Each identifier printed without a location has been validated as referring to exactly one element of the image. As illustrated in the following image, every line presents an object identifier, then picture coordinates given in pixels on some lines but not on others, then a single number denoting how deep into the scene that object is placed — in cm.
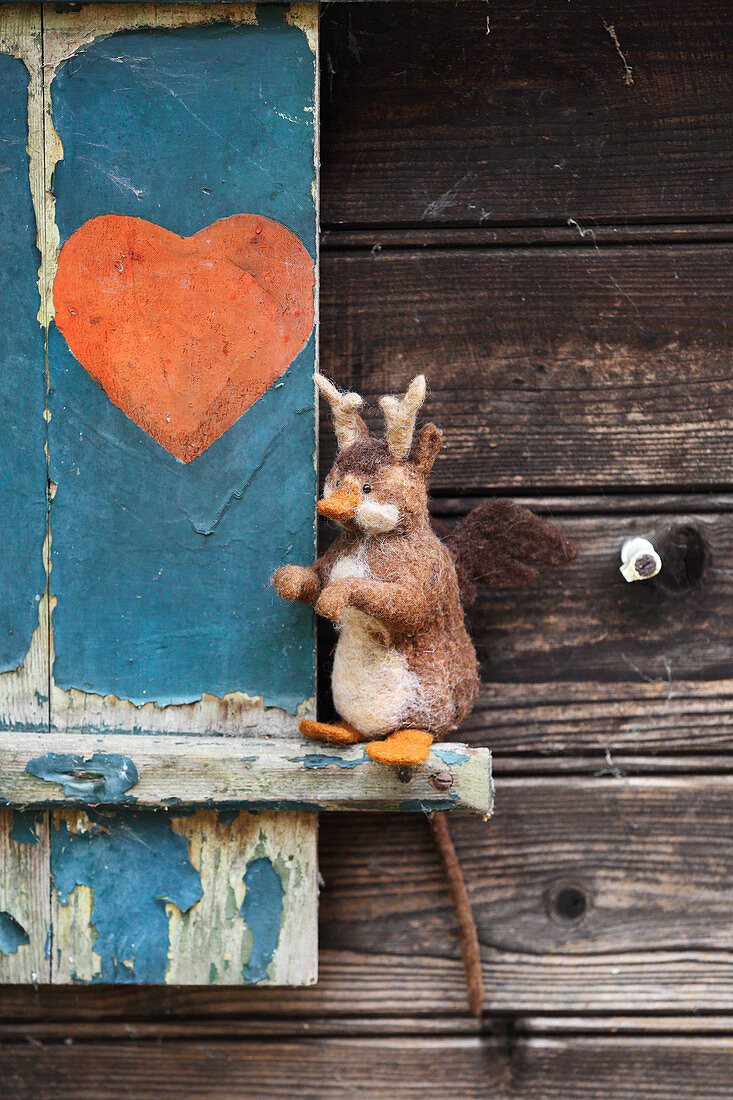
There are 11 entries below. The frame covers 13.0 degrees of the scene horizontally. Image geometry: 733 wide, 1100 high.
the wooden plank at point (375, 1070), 154
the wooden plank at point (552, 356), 152
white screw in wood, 150
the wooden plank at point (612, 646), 153
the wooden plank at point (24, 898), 149
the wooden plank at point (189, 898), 149
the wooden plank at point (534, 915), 154
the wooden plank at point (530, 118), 151
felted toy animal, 143
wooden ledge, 147
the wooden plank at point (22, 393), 147
